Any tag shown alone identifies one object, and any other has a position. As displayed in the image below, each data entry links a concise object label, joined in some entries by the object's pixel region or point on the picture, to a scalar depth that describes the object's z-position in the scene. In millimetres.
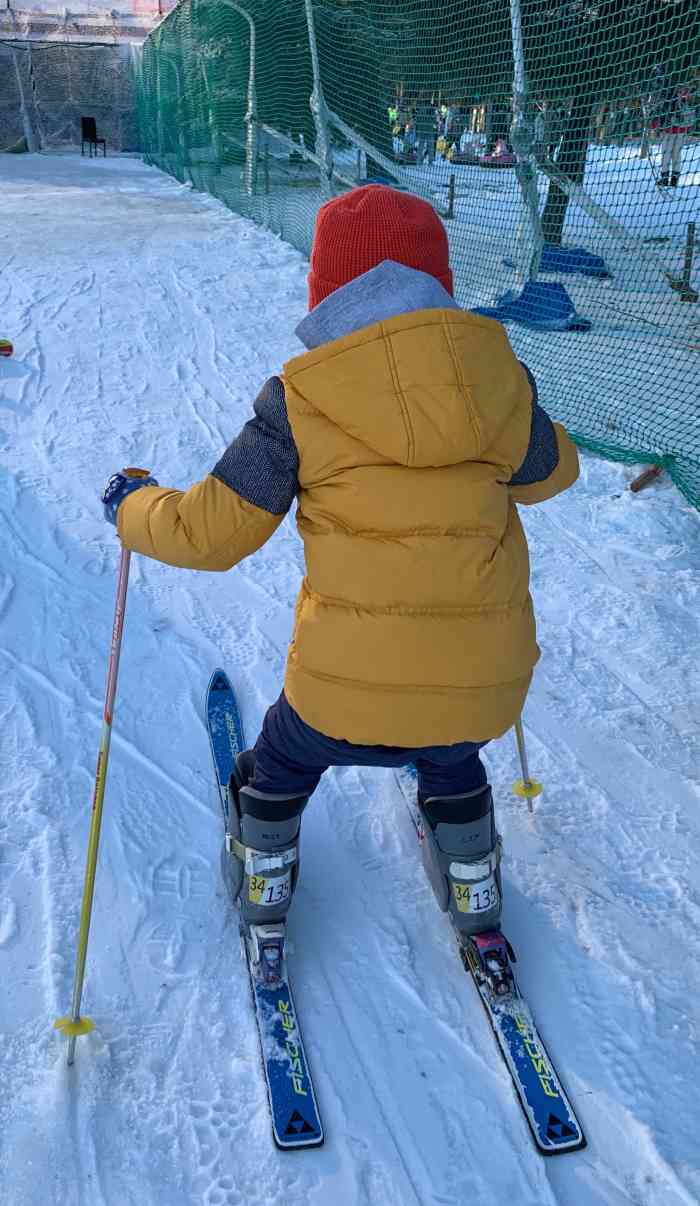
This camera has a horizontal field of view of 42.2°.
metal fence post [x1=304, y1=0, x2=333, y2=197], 8203
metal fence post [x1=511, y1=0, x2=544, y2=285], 6184
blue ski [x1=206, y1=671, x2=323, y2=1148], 1815
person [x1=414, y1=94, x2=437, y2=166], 8785
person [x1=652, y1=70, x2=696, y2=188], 6273
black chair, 22984
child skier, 1560
